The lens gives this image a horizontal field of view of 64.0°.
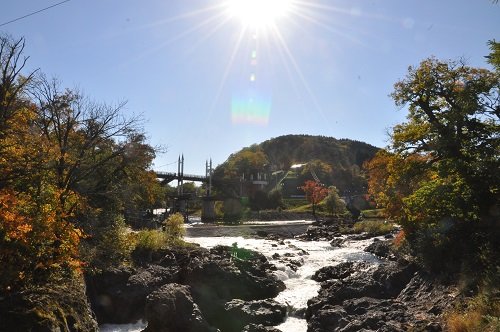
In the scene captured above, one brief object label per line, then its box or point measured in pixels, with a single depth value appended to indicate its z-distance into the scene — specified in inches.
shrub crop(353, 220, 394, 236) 1854.6
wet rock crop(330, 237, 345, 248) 1578.6
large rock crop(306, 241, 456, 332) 487.8
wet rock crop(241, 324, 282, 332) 560.1
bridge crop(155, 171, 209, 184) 3919.0
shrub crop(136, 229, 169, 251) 931.3
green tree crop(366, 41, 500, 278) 596.4
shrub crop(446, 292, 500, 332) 362.0
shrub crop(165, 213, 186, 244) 1283.2
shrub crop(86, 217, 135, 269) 720.3
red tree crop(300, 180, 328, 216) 3229.1
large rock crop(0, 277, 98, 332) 361.1
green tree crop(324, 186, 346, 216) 3029.0
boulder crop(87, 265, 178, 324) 647.8
